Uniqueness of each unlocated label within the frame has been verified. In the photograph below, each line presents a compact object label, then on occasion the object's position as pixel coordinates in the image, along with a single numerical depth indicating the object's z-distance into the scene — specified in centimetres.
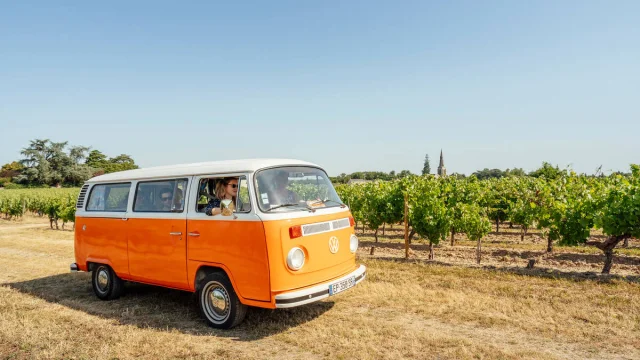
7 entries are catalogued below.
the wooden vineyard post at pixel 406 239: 1192
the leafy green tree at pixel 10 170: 9572
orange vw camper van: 522
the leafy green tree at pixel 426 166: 16760
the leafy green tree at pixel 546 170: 5455
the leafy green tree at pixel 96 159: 9781
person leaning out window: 572
